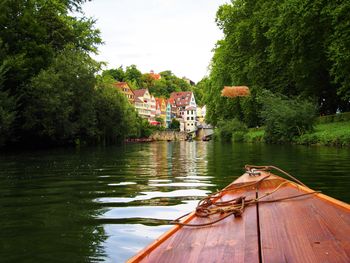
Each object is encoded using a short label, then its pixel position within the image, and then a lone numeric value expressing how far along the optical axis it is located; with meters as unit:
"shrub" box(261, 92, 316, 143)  28.14
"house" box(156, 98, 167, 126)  113.00
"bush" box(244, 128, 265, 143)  37.43
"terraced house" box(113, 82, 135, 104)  90.88
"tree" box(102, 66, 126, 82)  111.69
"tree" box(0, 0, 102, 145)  24.22
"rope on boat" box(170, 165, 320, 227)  3.33
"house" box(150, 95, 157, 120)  109.01
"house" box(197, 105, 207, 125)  132.11
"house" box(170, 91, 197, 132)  125.00
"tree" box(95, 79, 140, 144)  36.06
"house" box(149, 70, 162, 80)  142.82
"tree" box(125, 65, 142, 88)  118.53
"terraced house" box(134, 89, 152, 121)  100.00
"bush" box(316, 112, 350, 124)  28.15
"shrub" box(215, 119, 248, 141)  44.58
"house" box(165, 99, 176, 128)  119.71
